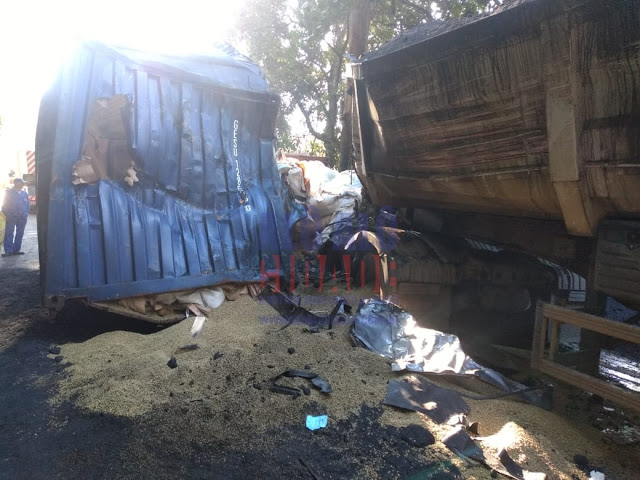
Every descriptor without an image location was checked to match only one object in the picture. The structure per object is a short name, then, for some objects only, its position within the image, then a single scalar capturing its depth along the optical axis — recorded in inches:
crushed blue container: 147.7
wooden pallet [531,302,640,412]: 88.1
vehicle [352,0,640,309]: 91.5
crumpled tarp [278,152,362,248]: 265.1
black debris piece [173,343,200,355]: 136.2
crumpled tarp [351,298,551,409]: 115.7
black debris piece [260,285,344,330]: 157.9
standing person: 327.3
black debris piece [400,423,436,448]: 89.6
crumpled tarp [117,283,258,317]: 158.1
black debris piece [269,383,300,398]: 107.3
